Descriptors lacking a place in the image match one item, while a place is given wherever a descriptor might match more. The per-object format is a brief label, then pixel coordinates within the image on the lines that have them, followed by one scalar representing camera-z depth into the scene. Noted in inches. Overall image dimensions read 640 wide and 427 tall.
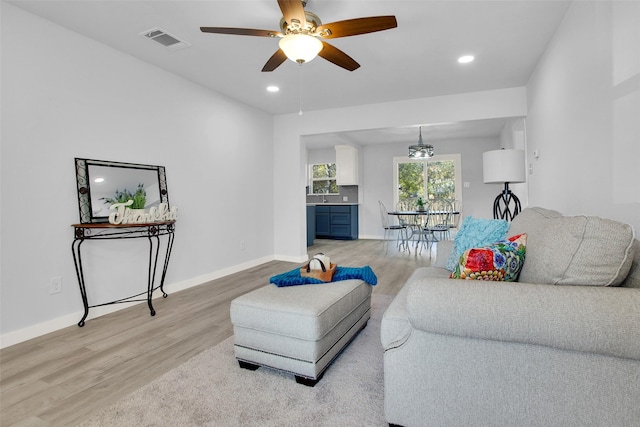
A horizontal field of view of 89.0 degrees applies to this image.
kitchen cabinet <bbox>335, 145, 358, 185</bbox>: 310.8
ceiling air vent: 107.7
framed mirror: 107.9
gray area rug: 57.5
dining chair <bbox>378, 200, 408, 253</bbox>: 250.2
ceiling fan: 80.3
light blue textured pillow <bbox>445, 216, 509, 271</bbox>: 82.4
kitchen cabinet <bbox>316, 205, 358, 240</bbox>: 313.9
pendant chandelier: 229.5
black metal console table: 102.4
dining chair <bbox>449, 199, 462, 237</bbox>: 257.5
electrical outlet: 100.1
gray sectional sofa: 39.4
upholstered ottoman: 66.3
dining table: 231.5
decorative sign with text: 107.0
